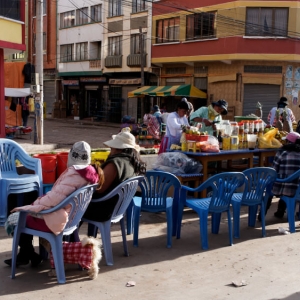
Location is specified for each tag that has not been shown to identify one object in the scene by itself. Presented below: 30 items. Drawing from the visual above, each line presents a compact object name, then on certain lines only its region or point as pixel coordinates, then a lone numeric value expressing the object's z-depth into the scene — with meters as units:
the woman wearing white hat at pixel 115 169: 5.26
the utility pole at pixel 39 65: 14.13
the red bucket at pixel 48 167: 7.41
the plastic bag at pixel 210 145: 8.26
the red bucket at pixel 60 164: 7.59
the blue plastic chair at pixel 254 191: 6.59
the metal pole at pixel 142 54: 30.14
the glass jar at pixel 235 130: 9.05
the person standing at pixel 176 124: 8.81
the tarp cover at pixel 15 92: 19.17
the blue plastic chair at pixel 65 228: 4.68
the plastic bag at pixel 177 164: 8.09
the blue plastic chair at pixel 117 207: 5.24
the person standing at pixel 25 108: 21.05
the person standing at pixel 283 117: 13.29
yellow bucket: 8.03
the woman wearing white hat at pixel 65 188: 4.65
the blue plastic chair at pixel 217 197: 6.08
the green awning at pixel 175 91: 27.08
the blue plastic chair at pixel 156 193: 6.10
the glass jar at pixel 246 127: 9.22
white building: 32.56
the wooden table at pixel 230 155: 8.28
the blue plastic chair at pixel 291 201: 7.01
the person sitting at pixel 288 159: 7.37
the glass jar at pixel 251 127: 9.40
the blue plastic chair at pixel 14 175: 6.57
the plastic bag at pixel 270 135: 9.42
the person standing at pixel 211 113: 9.17
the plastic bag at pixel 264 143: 9.36
